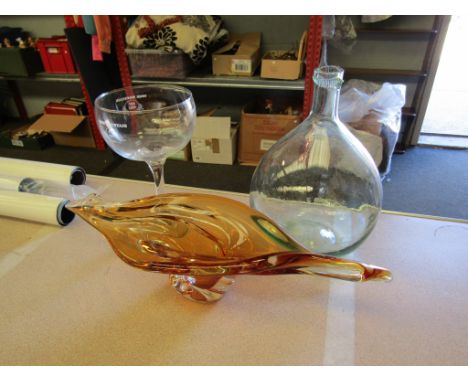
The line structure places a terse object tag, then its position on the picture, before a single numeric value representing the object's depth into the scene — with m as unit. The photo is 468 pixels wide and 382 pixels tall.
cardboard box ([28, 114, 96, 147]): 1.78
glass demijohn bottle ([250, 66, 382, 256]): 0.40
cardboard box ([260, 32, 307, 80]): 1.33
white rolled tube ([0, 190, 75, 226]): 0.50
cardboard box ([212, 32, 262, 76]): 1.39
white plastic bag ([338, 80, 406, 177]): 1.38
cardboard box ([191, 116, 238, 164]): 1.53
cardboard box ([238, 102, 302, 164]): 1.47
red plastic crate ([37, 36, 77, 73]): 1.61
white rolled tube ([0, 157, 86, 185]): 0.56
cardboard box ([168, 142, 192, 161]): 1.67
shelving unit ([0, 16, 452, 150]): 1.40
